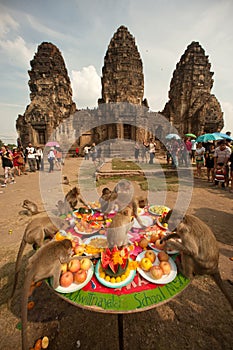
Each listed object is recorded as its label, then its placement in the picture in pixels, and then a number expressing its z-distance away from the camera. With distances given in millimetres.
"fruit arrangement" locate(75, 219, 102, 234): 2949
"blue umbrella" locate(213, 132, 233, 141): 11414
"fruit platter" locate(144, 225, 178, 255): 2449
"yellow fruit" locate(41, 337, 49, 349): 2275
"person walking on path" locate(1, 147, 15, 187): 10094
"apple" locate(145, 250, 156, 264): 2218
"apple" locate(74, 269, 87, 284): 1916
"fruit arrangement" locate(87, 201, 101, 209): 4004
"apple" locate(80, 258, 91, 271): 2078
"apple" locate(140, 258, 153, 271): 2074
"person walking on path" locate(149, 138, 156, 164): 16756
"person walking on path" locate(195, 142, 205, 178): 10500
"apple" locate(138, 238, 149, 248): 2521
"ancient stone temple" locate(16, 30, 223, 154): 26031
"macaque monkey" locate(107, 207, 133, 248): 2434
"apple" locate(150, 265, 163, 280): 1958
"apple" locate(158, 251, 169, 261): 2201
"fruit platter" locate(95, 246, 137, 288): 1923
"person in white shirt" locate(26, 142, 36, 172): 13888
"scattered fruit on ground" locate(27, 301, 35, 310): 2826
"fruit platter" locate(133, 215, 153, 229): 3180
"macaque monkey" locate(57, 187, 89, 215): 4215
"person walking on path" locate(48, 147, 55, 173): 13685
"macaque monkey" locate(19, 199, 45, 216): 5227
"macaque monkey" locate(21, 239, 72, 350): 1771
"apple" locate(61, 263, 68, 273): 2074
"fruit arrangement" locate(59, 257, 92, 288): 1913
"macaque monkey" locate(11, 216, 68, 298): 2738
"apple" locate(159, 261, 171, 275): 2016
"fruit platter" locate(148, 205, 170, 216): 3518
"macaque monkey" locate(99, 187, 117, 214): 3767
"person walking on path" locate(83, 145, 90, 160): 20723
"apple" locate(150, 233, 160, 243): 2641
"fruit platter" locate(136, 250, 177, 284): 1961
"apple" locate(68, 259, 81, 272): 2045
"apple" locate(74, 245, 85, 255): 2381
